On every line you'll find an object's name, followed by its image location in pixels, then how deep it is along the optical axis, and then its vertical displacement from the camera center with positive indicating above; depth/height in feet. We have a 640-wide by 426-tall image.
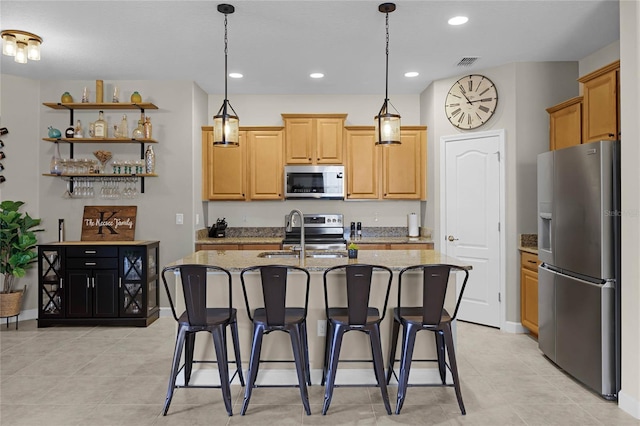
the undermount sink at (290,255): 11.70 -1.13
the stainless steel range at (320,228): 18.67 -0.58
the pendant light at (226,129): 10.39 +2.06
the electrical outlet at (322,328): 10.40 -2.70
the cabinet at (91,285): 15.23 -2.45
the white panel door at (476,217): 15.31 -0.09
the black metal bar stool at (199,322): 8.71 -2.19
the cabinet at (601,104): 10.40 +2.77
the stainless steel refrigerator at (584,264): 9.44 -1.16
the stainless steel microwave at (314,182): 18.02 +1.35
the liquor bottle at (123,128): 16.37 +3.27
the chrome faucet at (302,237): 10.92 -0.57
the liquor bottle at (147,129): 16.30 +3.22
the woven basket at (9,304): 15.11 -3.08
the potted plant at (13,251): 15.15 -1.27
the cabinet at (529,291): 13.60 -2.46
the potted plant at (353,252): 10.93 -0.94
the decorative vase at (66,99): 16.11 +4.29
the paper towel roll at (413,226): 18.51 -0.49
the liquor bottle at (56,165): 16.05 +1.84
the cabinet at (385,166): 18.13 +2.03
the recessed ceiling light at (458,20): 11.34 +5.13
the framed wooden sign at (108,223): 16.72 -0.31
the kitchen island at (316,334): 10.34 -2.84
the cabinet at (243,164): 18.13 +2.12
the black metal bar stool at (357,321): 8.75 -2.18
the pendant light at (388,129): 10.20 +2.01
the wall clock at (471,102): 15.40 +4.11
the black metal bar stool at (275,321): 8.67 -2.18
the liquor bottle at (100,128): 16.22 +3.25
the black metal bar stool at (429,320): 8.74 -2.18
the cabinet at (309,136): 17.98 +3.24
